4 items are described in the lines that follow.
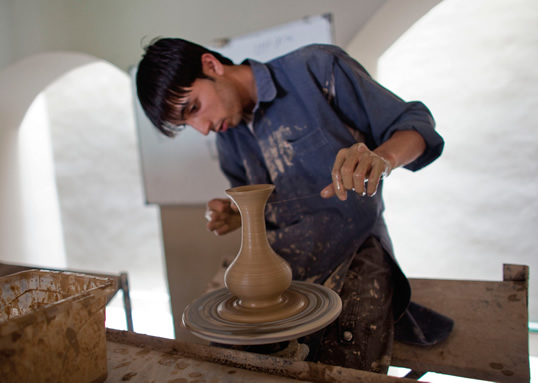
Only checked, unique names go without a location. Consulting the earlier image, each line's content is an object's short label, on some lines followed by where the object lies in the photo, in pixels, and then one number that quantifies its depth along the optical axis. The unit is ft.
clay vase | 3.16
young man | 4.06
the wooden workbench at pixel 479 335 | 3.92
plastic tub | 2.28
